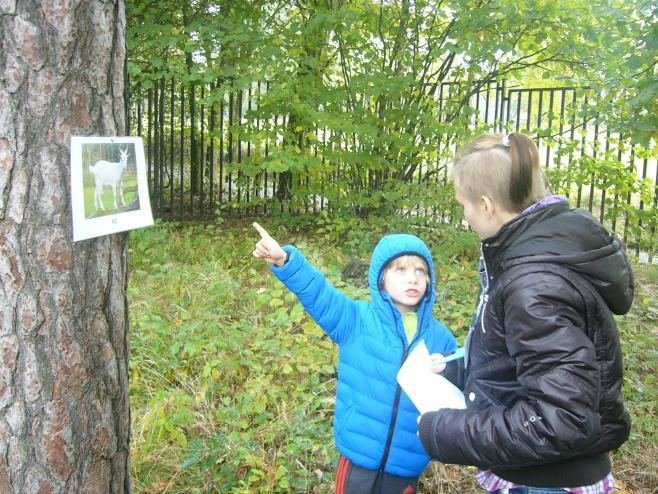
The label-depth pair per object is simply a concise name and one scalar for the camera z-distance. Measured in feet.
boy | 6.88
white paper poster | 5.21
